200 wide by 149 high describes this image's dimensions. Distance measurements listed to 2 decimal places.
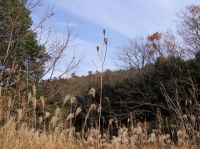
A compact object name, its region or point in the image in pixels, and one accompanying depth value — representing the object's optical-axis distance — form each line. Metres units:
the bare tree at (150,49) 32.40
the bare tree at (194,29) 22.47
